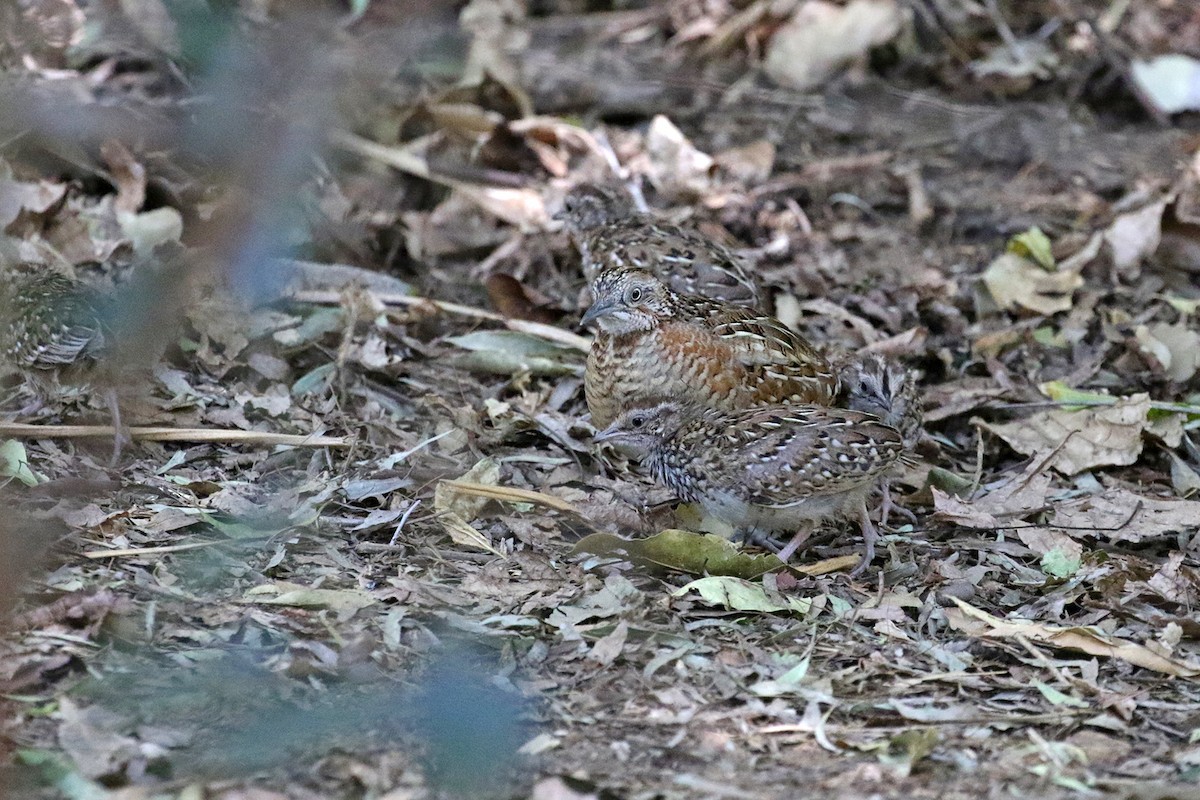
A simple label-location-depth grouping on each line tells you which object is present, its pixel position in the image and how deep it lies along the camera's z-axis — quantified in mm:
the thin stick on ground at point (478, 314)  14766
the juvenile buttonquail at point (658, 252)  14594
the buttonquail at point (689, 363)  12633
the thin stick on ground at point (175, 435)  11344
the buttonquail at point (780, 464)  11000
